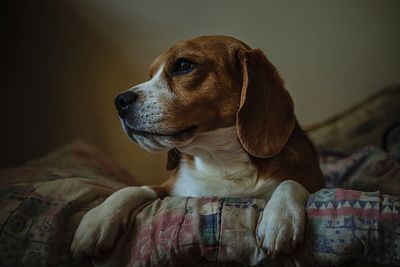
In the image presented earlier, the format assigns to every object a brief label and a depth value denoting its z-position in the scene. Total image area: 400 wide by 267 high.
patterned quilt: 0.80
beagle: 1.10
